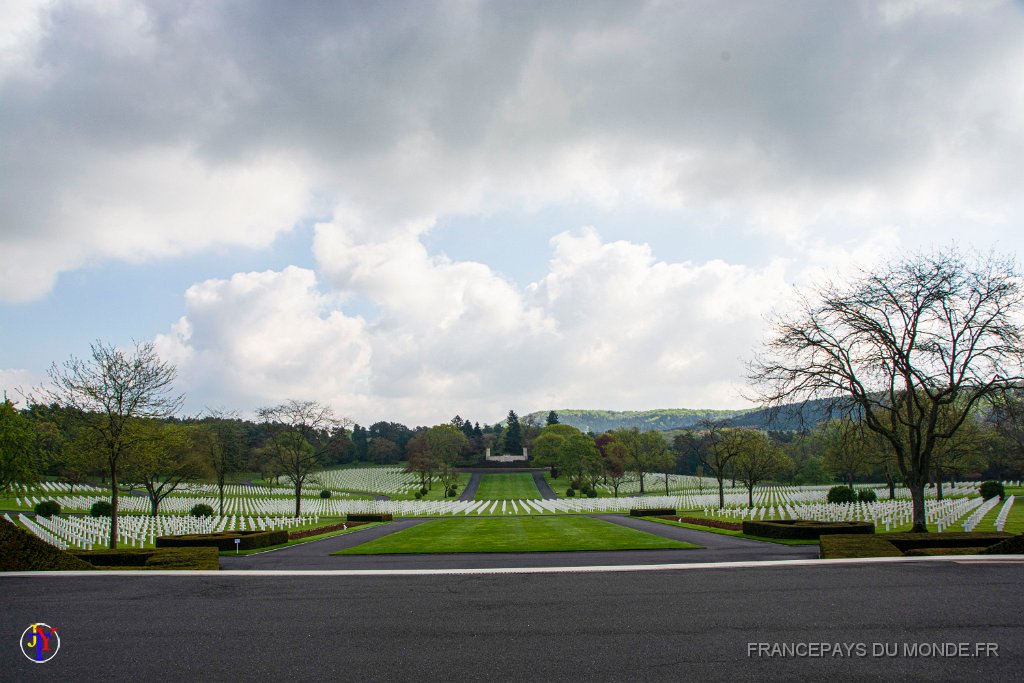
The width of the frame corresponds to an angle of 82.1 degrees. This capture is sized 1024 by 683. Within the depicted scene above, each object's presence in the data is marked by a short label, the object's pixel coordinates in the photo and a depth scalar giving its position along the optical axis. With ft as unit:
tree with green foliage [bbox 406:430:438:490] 274.16
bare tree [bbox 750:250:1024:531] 72.64
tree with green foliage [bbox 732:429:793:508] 165.70
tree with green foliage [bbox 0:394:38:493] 108.37
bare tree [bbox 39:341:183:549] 78.69
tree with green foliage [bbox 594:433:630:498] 276.62
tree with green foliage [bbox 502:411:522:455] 516.73
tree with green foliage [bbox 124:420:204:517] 83.46
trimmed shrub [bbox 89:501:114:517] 121.60
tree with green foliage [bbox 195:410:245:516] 157.69
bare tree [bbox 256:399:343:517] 155.43
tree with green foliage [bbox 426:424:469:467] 331.96
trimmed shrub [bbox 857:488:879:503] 158.10
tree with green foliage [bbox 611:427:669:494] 274.48
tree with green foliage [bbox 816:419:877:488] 161.79
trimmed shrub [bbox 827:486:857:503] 138.41
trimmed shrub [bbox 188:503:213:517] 116.57
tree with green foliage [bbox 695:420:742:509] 132.95
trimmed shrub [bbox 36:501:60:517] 118.69
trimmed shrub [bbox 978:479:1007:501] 164.73
